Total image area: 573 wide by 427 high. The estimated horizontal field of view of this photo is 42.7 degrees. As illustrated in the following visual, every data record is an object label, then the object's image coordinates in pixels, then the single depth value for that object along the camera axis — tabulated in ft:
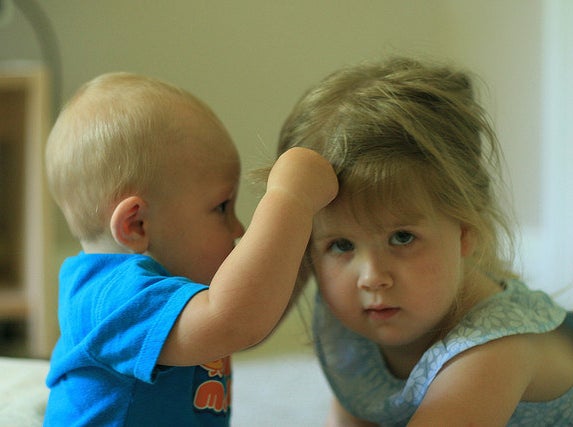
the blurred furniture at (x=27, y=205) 6.01
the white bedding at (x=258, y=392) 3.14
